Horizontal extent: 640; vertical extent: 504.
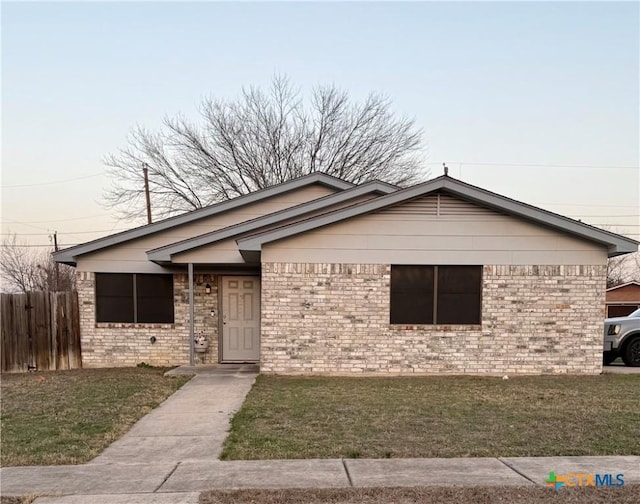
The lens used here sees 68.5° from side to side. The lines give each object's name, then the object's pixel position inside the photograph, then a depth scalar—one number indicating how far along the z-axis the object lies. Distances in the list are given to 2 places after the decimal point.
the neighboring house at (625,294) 30.28
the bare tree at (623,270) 48.58
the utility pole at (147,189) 25.03
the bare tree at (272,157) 26.25
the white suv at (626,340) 12.07
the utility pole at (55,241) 35.95
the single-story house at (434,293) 9.91
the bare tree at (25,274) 34.44
